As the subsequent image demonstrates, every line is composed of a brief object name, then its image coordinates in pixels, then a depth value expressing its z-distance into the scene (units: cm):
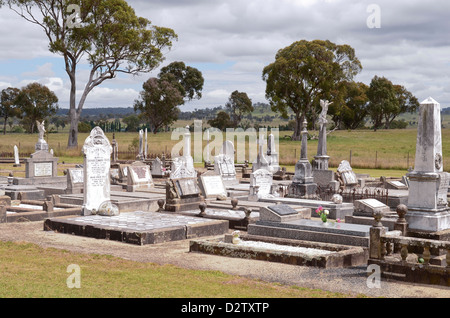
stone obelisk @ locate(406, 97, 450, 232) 1288
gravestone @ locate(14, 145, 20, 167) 4065
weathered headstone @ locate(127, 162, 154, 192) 2464
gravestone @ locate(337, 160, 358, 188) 2547
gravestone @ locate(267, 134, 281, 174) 3558
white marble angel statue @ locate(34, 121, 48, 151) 3531
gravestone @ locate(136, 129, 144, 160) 4167
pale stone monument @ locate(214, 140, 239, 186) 2832
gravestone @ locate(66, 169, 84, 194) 2344
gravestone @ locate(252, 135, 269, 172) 2919
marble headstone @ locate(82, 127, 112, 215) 1733
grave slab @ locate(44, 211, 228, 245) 1409
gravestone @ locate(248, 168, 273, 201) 2209
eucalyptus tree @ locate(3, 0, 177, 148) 5372
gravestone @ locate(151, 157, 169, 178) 3366
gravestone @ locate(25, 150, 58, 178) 2667
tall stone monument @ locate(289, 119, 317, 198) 2397
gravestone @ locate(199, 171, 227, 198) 2119
